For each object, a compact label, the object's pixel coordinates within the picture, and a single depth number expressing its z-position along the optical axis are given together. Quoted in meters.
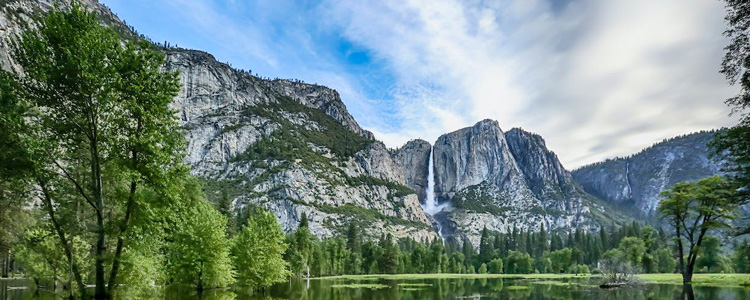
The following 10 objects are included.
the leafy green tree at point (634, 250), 92.22
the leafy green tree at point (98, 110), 16.95
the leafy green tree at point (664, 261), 101.62
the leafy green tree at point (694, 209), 44.16
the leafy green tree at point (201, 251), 37.59
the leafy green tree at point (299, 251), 81.69
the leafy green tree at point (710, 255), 85.50
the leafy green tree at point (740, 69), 17.81
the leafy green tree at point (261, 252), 39.84
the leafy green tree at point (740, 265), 83.39
